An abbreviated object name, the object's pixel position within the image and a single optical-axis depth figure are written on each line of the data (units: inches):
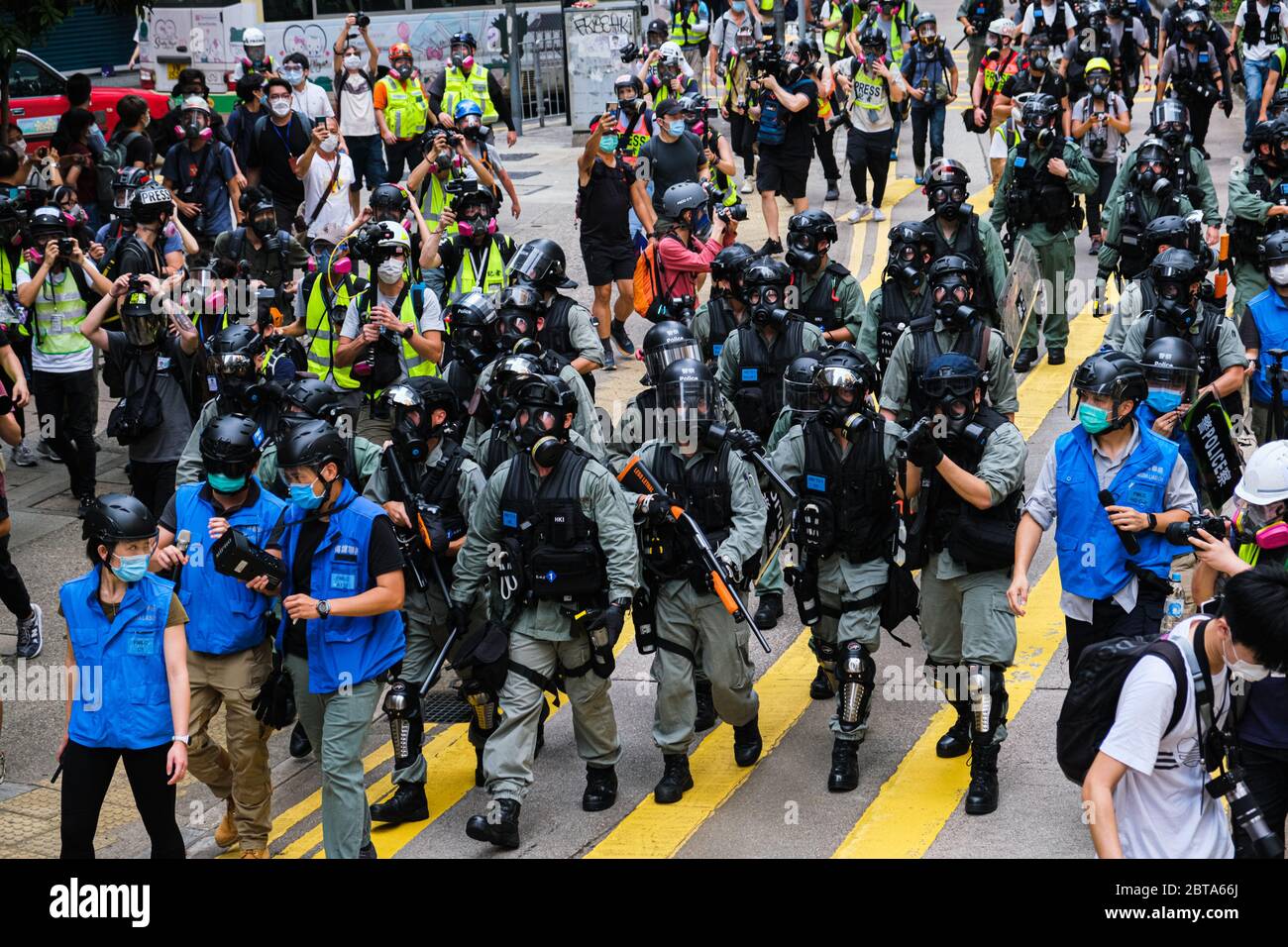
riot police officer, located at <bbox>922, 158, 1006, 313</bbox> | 456.4
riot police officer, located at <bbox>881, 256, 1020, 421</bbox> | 371.9
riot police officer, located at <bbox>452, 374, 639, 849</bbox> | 307.4
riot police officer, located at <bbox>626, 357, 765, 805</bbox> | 322.3
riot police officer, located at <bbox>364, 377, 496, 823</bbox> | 333.7
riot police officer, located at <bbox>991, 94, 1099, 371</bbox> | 539.8
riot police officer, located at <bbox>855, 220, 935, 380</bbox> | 421.7
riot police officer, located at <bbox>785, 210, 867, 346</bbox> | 438.3
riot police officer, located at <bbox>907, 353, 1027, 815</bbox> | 308.8
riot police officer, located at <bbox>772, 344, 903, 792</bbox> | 324.5
